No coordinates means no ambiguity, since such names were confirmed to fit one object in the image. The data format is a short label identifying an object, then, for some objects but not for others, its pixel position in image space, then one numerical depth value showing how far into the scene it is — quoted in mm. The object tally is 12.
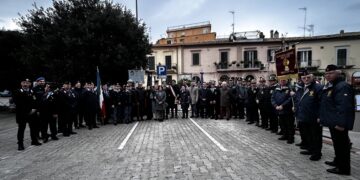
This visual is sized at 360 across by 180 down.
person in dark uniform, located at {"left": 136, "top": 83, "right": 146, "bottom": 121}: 15586
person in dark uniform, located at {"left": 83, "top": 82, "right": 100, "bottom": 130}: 12719
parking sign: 17266
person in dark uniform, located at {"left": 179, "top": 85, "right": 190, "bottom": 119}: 16578
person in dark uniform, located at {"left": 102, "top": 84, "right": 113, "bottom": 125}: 14578
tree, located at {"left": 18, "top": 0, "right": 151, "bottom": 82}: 17344
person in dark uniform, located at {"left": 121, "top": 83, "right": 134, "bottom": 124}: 14570
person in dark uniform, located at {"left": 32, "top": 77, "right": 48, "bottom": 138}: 9582
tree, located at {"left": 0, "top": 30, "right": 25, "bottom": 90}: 23391
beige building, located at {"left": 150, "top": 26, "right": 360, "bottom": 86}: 39438
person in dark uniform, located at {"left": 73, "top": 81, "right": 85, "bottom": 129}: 12547
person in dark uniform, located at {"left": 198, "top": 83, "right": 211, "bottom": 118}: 16047
